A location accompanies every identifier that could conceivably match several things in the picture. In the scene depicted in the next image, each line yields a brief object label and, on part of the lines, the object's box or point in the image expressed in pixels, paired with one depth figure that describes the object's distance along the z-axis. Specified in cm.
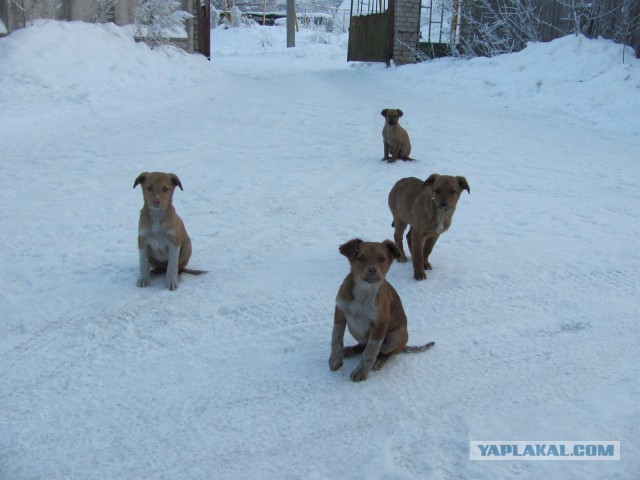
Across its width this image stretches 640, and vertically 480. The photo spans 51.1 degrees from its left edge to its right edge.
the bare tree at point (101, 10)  1642
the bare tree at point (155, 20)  1764
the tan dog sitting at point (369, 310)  389
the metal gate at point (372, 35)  2256
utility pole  3719
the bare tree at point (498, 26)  1875
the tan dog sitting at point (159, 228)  533
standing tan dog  562
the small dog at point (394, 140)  984
